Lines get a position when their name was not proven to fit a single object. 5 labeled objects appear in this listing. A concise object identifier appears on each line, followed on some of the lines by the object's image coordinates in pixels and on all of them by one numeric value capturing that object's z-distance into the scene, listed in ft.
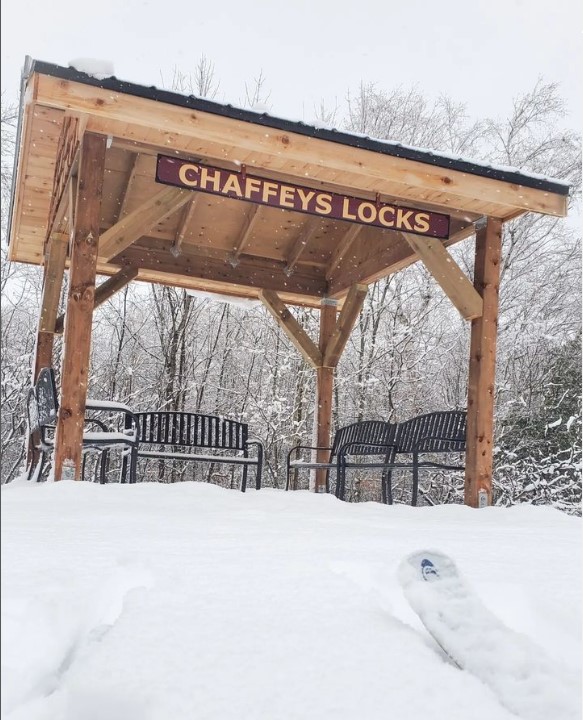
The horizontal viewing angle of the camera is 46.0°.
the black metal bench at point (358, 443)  20.10
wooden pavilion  15.30
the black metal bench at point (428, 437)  18.89
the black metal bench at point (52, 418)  16.90
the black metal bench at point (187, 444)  18.83
